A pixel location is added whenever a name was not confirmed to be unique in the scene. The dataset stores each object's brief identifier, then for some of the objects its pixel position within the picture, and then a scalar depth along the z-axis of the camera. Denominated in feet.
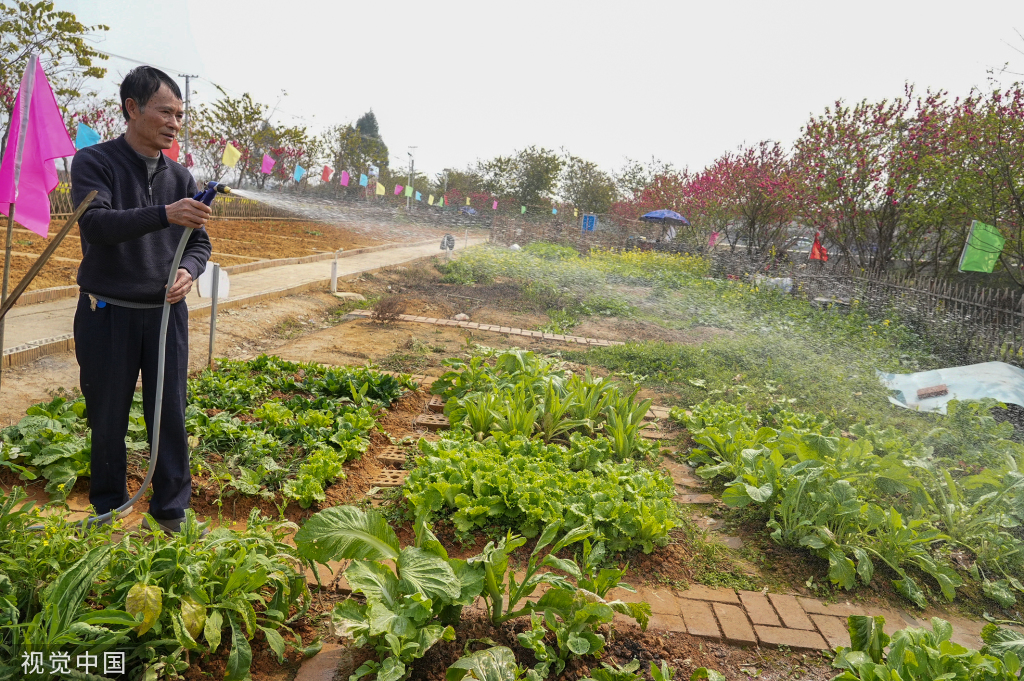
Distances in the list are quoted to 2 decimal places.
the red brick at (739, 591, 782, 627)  8.21
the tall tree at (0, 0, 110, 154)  39.93
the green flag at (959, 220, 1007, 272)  25.94
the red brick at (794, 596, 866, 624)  8.57
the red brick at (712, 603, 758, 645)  7.76
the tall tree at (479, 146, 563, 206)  144.15
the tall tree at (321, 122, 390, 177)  125.80
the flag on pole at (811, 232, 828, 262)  48.78
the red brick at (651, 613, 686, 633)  7.77
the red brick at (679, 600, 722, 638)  7.82
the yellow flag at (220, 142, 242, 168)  46.77
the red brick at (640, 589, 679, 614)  8.22
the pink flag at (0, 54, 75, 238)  9.06
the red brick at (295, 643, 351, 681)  6.48
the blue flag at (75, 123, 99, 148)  21.25
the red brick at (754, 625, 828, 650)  7.75
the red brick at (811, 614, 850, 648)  7.89
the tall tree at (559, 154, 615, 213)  131.34
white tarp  19.27
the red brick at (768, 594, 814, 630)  8.21
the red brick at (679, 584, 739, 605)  8.64
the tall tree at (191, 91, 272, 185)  89.04
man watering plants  7.23
